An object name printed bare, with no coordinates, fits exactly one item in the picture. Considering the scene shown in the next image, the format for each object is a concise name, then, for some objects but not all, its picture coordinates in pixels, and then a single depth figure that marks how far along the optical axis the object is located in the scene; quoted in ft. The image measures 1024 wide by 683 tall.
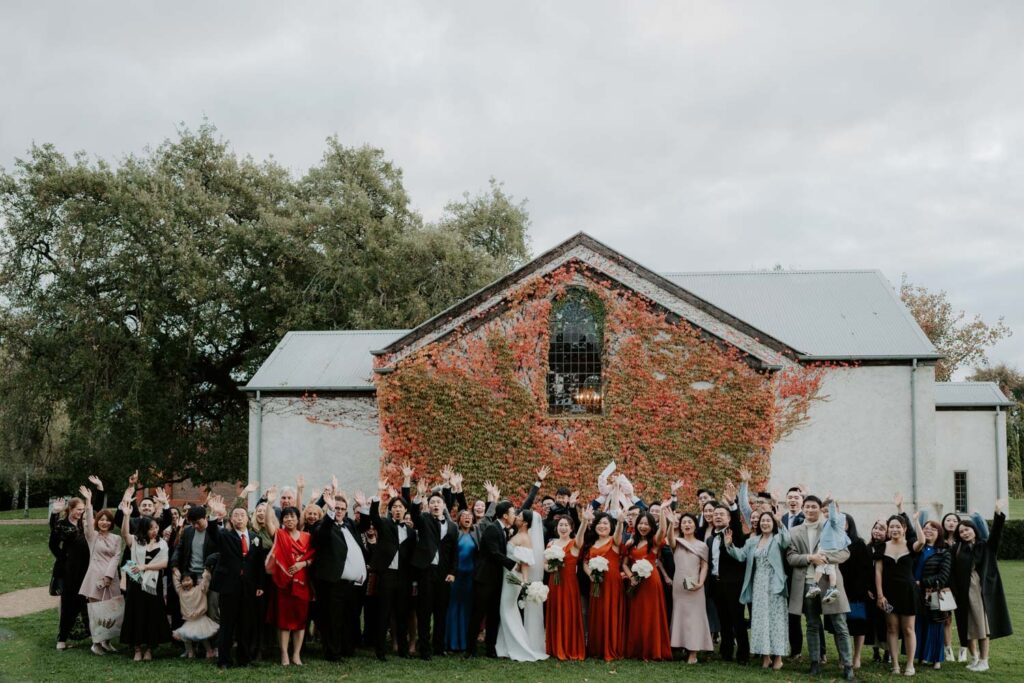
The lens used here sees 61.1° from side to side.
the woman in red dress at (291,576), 36.35
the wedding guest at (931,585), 36.83
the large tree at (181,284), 99.66
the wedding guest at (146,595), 37.76
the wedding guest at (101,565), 39.04
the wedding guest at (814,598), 34.96
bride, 38.58
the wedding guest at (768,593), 36.14
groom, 38.83
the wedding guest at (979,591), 37.19
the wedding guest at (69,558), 40.24
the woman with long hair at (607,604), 38.42
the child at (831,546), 34.81
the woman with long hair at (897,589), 35.81
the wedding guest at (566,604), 38.70
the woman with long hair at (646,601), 38.04
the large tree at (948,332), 159.02
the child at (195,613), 36.88
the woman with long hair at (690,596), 37.73
